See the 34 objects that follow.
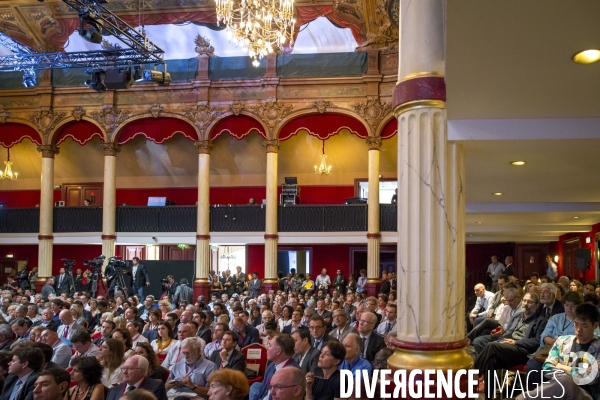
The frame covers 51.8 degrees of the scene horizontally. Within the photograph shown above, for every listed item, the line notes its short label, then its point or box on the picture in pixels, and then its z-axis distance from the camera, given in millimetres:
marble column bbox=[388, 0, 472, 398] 4176
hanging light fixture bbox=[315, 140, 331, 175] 18267
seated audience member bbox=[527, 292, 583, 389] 5255
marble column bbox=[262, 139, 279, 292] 17266
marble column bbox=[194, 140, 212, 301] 17391
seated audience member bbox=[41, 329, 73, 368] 6332
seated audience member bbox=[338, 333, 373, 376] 5258
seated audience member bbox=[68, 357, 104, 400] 4609
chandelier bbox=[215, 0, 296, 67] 11883
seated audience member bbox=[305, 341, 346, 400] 4613
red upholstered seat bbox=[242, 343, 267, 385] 6293
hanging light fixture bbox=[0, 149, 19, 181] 18797
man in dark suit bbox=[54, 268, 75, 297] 16391
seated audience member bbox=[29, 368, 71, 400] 4227
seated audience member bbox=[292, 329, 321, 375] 5716
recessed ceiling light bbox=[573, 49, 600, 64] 3605
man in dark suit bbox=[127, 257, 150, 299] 15828
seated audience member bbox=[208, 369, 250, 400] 3789
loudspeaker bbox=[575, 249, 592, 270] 14211
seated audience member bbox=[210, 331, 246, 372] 6074
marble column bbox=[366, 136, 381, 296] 16797
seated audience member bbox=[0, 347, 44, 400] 4938
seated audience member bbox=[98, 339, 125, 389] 5580
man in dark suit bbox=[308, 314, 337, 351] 6652
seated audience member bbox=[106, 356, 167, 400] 4711
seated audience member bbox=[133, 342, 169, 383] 5254
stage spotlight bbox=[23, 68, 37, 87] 16969
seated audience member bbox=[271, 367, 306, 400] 3576
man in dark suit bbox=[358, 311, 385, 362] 6602
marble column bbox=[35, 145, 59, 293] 18234
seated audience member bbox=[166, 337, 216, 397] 5637
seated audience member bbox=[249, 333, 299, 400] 5145
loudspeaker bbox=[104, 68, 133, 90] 14344
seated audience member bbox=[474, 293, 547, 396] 5691
